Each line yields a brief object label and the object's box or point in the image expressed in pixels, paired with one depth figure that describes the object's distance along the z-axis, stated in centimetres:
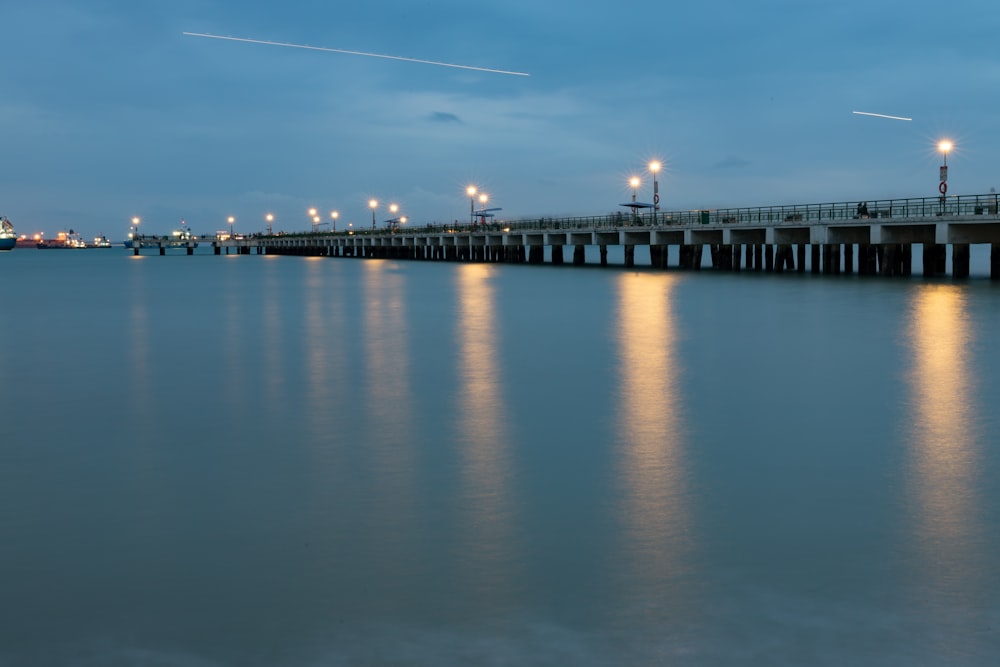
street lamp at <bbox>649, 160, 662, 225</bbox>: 7912
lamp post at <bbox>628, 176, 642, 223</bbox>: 8288
